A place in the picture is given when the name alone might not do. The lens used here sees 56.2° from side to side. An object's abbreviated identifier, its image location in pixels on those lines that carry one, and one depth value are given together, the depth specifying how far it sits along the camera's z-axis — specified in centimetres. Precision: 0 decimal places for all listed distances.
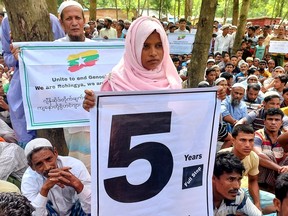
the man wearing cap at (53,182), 171
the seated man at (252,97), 451
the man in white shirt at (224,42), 915
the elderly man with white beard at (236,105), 411
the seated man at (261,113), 355
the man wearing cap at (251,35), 982
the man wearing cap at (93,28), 861
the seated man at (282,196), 159
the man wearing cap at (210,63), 654
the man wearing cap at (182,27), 775
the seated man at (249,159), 255
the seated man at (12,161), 236
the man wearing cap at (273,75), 571
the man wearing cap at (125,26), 874
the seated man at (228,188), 201
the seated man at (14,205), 119
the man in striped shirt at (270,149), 282
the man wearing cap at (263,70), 677
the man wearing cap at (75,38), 217
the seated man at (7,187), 167
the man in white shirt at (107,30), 829
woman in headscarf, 158
